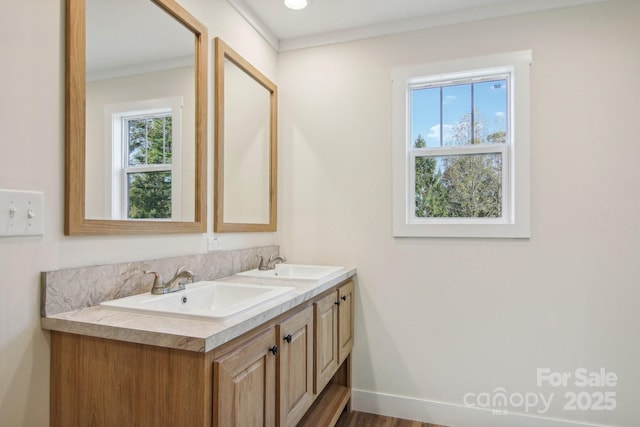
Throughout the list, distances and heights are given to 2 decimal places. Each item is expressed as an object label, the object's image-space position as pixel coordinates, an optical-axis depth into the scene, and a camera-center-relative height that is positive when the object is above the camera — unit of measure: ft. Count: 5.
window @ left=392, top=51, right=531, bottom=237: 7.12 +1.46
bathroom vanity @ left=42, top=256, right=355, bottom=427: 3.26 -1.47
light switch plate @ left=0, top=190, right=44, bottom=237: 3.34 +0.04
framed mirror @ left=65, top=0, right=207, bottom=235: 4.02 +1.31
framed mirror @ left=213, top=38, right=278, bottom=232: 6.46 +1.44
